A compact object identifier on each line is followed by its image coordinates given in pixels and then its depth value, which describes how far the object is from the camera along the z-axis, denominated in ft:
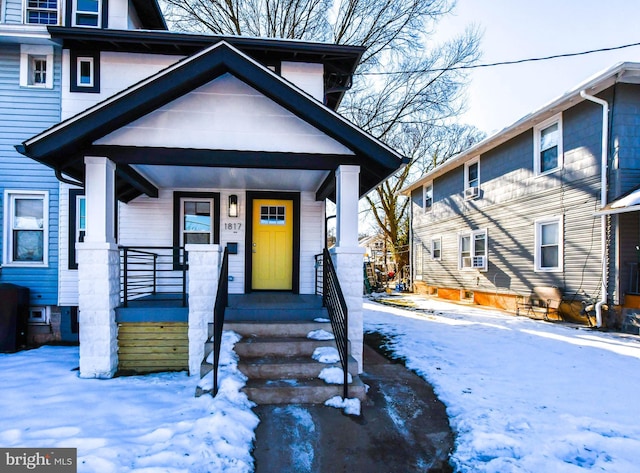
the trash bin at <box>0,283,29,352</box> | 20.97
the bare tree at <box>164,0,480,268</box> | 41.65
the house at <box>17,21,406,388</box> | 15.39
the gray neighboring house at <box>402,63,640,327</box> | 24.82
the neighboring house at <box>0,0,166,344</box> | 22.44
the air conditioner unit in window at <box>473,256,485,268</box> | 39.42
